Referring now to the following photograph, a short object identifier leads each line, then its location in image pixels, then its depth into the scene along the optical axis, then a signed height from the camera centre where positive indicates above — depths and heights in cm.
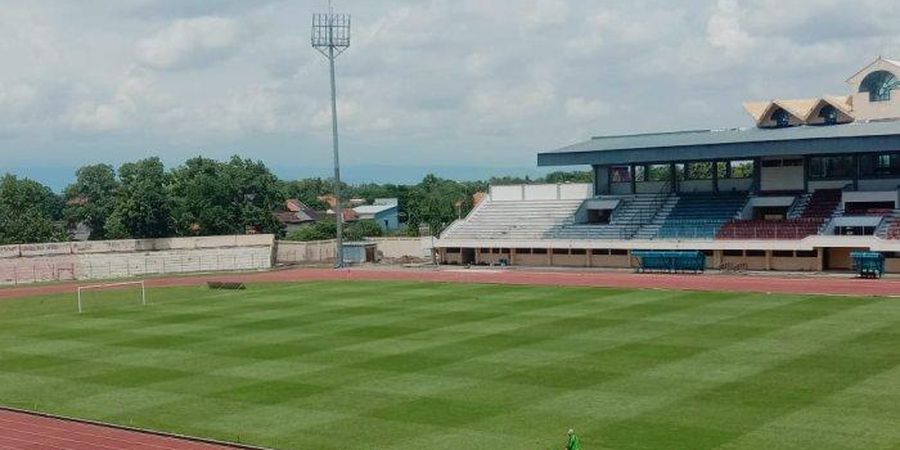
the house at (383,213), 14788 +329
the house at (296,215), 12552 +298
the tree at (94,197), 10688 +529
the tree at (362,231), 9684 +43
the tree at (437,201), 11644 +451
